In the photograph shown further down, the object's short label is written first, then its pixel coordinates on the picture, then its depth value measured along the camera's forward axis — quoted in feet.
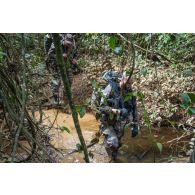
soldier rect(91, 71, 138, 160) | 12.53
